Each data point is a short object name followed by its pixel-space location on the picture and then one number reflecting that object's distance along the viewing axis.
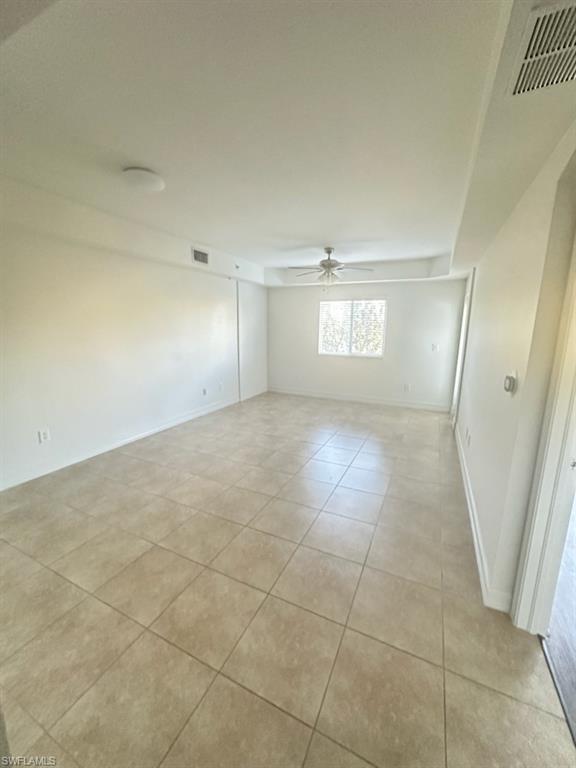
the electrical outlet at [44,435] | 2.98
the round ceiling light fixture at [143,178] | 2.17
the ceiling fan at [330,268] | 4.32
